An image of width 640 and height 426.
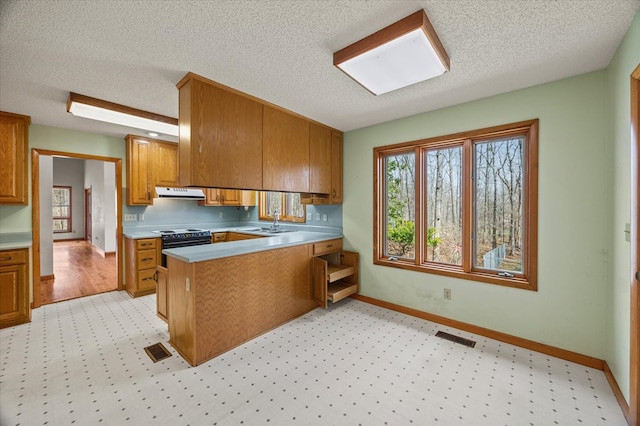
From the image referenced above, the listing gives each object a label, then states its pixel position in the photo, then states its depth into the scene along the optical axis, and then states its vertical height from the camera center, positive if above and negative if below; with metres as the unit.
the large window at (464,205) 2.51 +0.06
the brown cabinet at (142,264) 3.75 -0.75
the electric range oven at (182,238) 3.92 -0.40
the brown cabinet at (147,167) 3.98 +0.70
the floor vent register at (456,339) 2.49 -1.24
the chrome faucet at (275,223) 4.44 -0.20
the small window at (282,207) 4.51 +0.08
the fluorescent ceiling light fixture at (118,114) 2.55 +1.05
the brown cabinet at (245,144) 2.19 +0.68
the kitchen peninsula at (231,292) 2.20 -0.76
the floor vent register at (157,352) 2.28 -1.24
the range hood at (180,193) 4.23 +0.30
